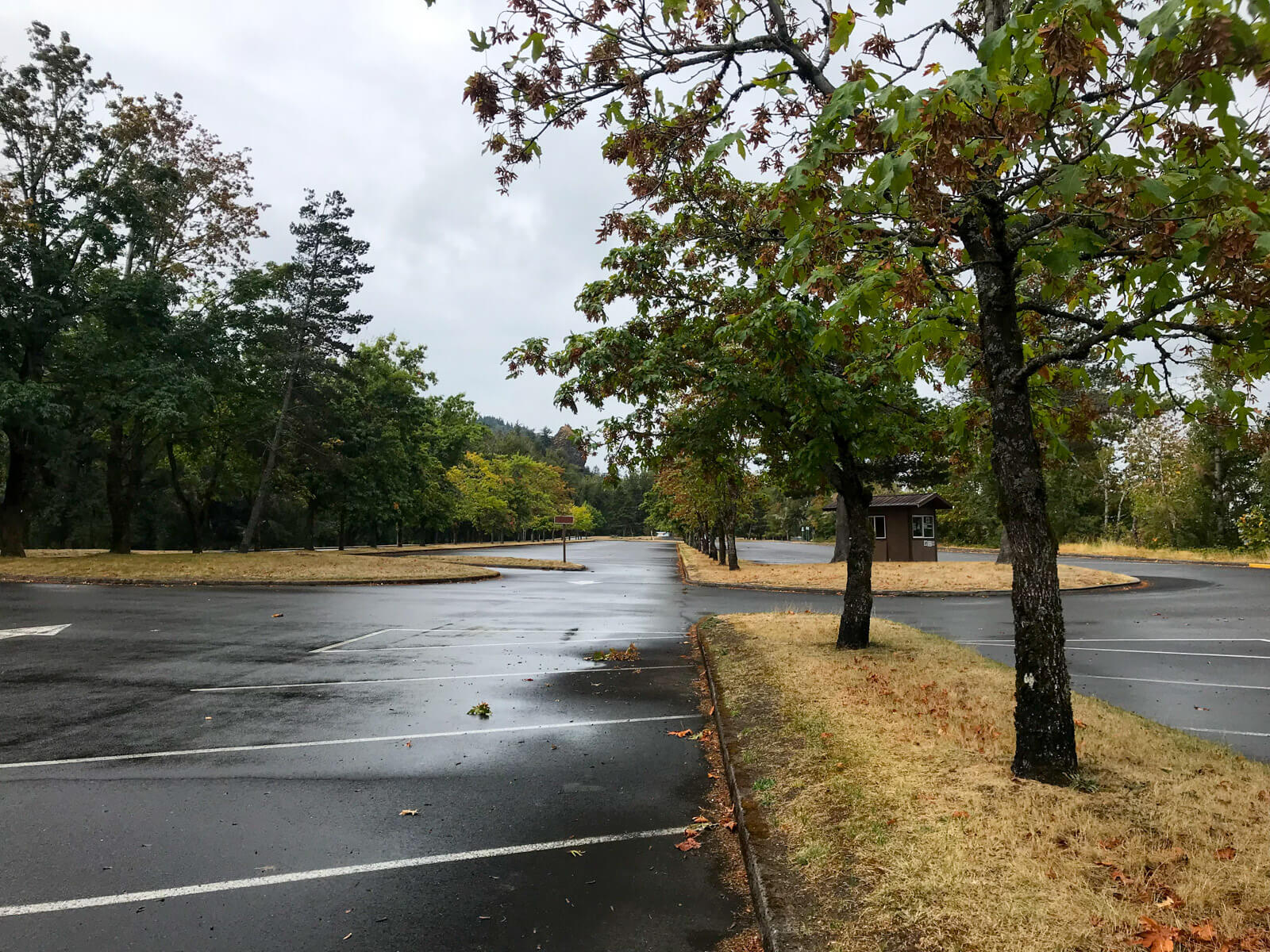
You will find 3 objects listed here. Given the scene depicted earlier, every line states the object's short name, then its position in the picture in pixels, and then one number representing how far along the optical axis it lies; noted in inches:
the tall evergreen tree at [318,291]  1263.5
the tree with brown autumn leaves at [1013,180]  113.7
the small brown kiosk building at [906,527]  1323.8
